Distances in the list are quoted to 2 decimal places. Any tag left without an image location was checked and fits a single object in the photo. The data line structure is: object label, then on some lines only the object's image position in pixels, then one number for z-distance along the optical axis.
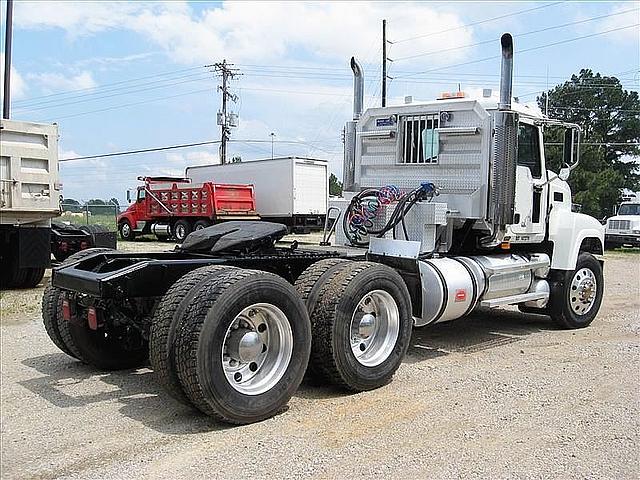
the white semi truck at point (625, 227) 27.33
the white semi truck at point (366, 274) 5.10
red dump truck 27.54
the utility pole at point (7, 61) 19.61
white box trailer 27.73
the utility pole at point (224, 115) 49.53
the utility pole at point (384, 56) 37.94
